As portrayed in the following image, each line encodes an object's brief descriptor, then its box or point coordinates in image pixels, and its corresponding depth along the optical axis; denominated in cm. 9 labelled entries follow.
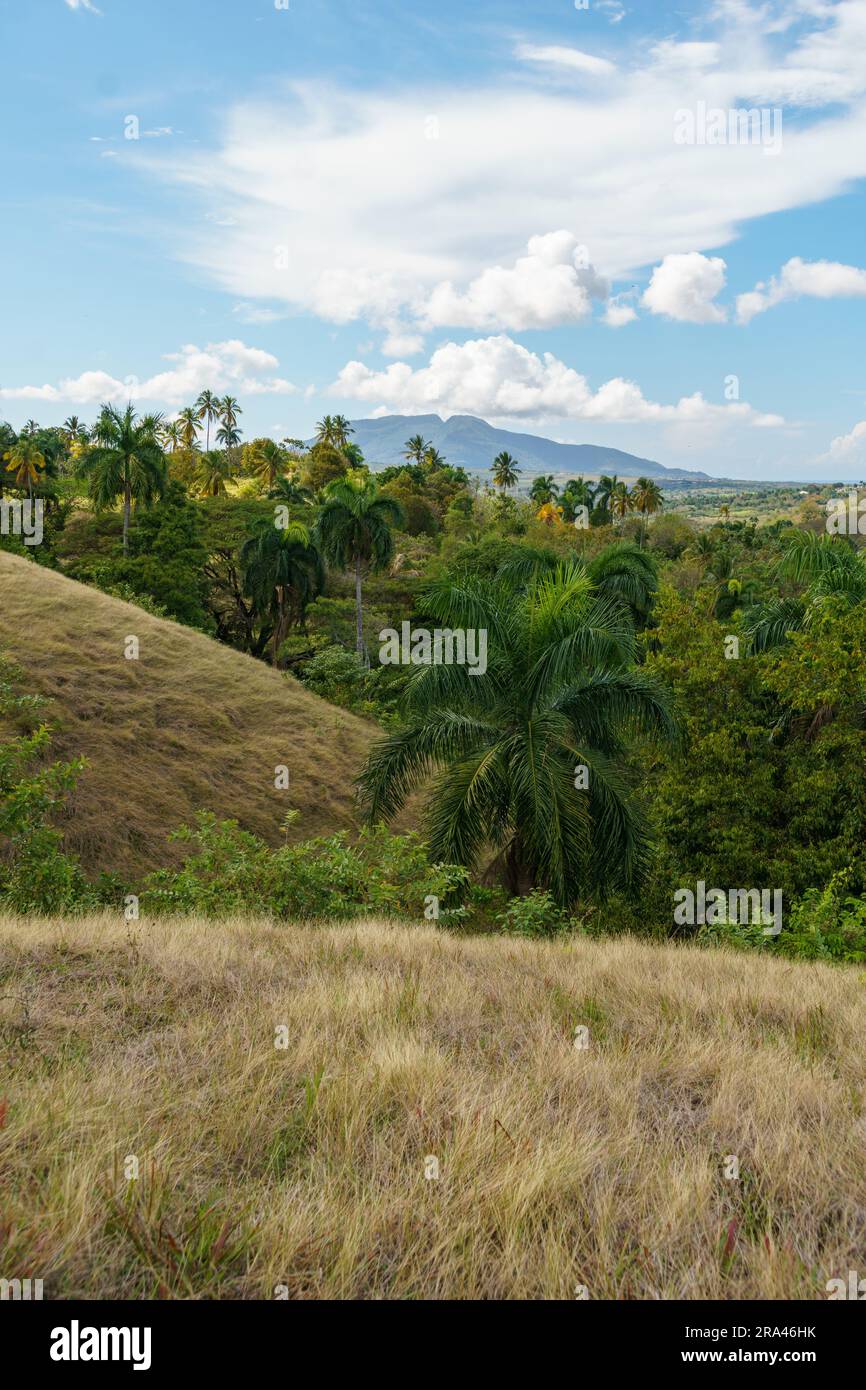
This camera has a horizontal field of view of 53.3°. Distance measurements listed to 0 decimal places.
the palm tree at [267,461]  8262
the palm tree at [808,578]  1856
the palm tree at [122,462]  4372
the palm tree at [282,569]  4459
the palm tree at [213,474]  7538
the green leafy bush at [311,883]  1177
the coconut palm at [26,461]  5122
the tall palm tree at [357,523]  4294
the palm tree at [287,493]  6209
